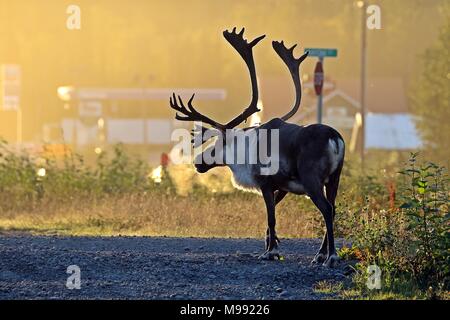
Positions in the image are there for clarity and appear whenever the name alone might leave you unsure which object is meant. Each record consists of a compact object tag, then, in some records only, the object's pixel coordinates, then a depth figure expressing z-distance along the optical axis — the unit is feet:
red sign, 77.36
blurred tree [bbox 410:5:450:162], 196.65
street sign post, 75.87
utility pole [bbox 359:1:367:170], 168.66
